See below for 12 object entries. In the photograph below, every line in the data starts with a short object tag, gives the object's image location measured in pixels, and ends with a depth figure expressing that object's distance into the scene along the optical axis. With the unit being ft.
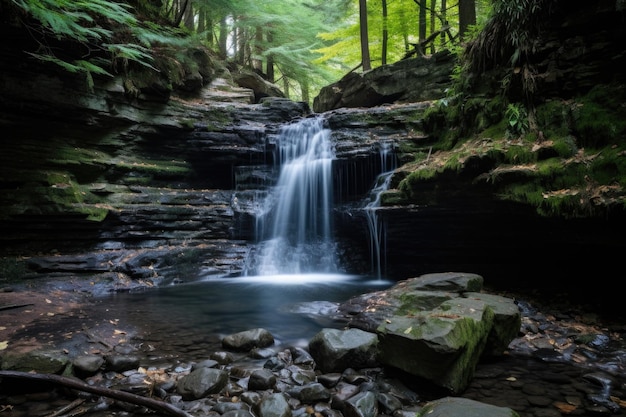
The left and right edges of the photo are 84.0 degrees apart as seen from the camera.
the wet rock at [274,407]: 10.12
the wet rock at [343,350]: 13.01
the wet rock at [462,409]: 8.27
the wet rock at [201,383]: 11.23
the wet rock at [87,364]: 12.57
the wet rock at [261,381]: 11.93
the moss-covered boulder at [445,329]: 11.13
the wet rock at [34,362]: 11.75
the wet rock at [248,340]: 15.57
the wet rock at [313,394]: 11.19
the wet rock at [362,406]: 10.19
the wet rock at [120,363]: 13.00
